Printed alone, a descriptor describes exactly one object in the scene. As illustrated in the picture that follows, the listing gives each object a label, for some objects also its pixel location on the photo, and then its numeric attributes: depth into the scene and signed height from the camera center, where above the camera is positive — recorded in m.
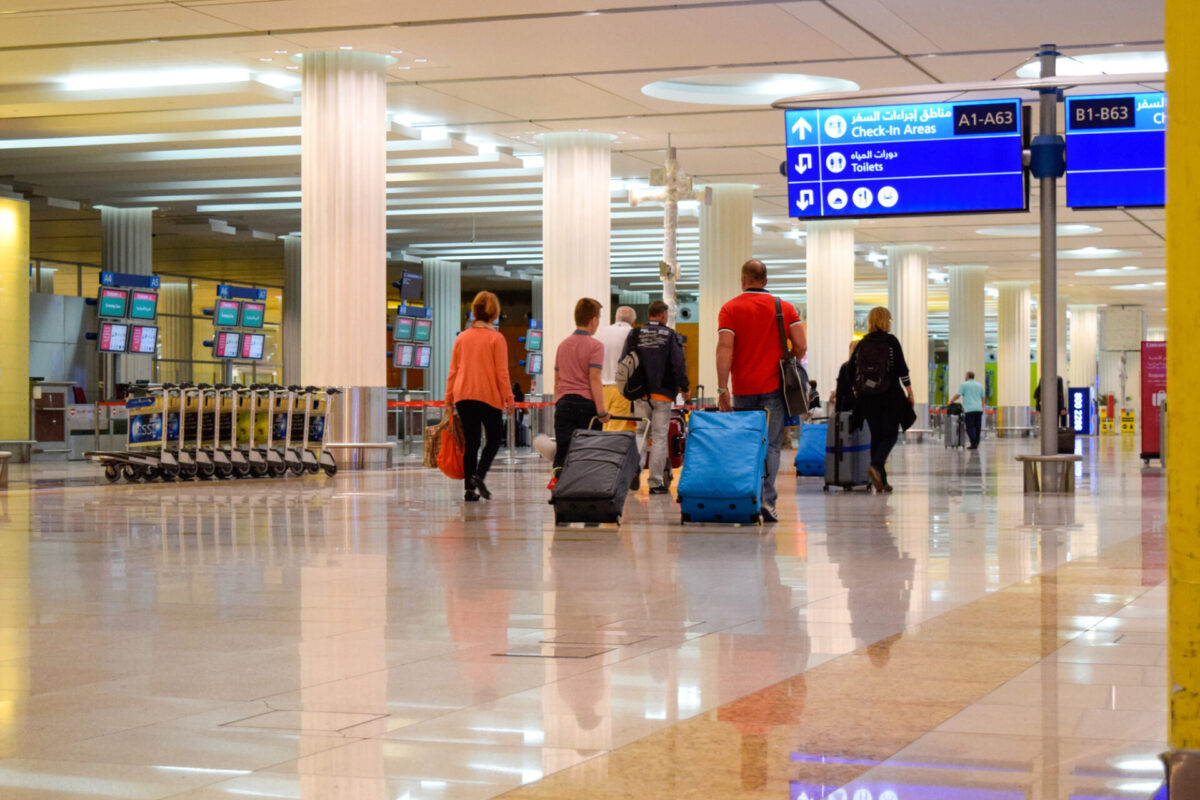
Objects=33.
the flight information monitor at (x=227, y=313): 32.62 +1.84
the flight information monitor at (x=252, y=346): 33.41 +1.15
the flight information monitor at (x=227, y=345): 32.69 +1.15
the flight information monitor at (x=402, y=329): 39.03 +1.77
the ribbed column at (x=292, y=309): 37.47 +2.35
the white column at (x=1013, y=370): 48.59 +0.75
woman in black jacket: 13.44 +0.04
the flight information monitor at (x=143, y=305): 28.45 +1.79
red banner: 19.95 -0.02
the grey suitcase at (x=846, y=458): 13.94 -0.60
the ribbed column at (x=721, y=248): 29.06 +2.89
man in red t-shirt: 10.04 +0.28
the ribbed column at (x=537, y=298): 48.34 +3.20
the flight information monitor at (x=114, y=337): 28.00 +1.14
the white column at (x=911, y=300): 40.06 +2.55
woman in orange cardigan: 11.89 +0.17
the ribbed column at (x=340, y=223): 18.41 +2.15
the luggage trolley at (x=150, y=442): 16.05 -0.48
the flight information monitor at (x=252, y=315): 33.38 +1.86
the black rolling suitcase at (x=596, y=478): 9.41 -0.53
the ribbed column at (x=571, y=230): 24.08 +2.68
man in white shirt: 13.30 +0.43
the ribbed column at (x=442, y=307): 43.03 +2.59
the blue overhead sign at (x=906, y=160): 14.84 +2.45
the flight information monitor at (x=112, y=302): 27.75 +1.79
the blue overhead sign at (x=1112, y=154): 14.41 +2.33
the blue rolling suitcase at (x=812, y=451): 17.12 -0.66
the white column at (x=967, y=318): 44.66 +2.30
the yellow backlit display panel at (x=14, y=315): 26.31 +1.49
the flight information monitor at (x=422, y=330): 39.72 +1.77
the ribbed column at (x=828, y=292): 33.94 +2.35
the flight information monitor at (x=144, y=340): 28.59 +1.12
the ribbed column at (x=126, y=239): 31.69 +3.41
